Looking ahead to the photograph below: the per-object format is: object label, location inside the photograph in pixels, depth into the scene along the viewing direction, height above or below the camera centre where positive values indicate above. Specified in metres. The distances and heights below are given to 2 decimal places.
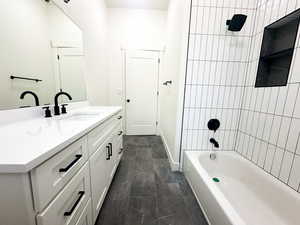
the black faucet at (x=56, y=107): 1.30 -0.19
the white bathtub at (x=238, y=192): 1.05 -0.91
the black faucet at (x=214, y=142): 1.75 -0.62
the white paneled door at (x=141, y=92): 3.12 -0.03
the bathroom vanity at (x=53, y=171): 0.46 -0.36
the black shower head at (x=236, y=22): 1.53 +0.80
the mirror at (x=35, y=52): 0.90 +0.28
